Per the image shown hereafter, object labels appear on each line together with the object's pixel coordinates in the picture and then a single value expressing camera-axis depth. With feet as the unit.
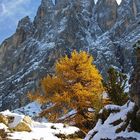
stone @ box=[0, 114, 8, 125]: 42.10
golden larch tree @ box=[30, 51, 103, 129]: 49.71
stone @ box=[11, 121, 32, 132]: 41.51
